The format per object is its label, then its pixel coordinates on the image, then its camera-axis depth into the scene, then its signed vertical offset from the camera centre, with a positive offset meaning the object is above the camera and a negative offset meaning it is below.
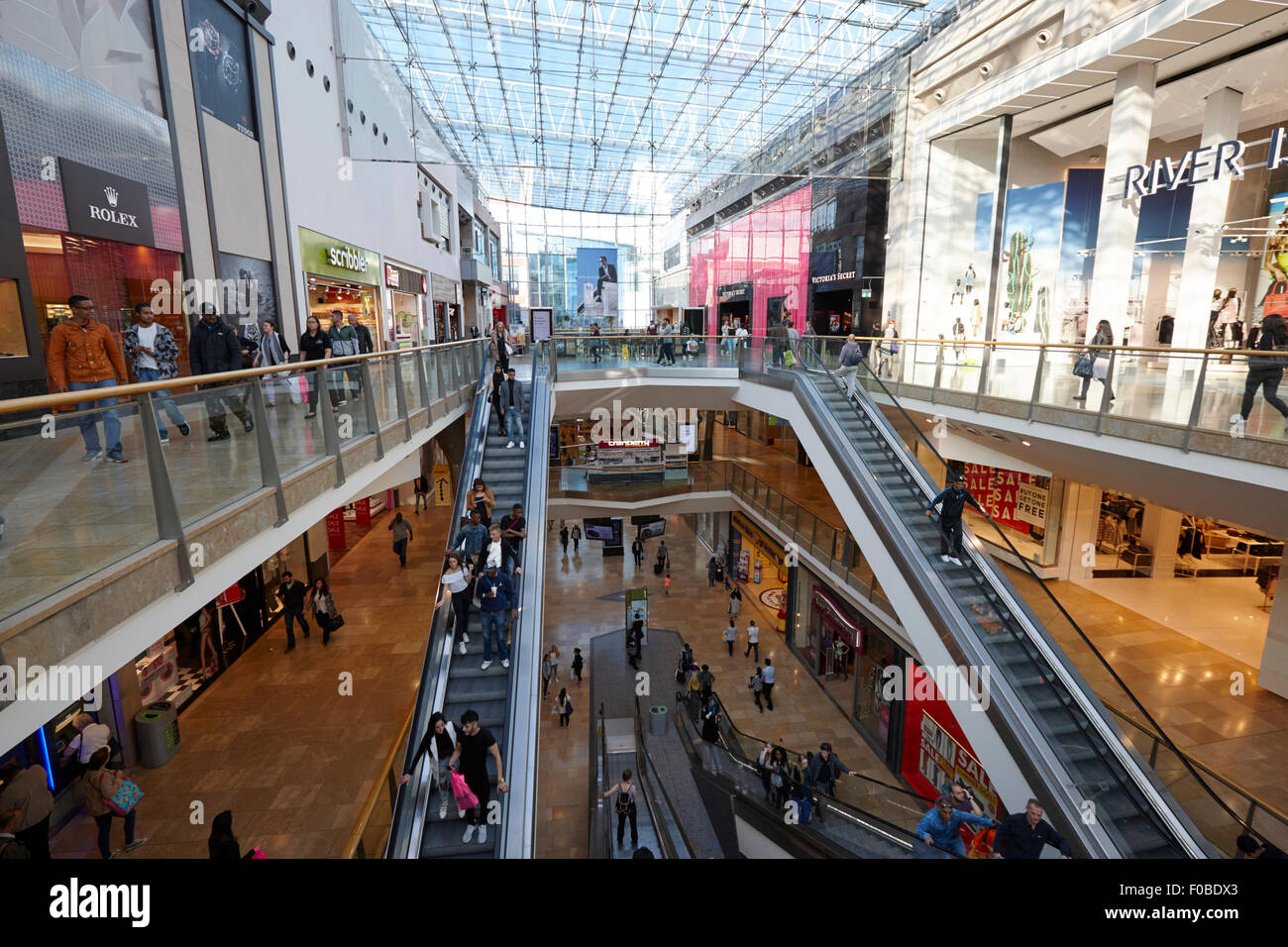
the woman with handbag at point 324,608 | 12.05 -4.95
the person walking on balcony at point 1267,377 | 6.00 -0.28
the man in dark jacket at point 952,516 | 7.23 -1.93
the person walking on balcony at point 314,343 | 7.68 +0.09
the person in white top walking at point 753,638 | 15.77 -7.24
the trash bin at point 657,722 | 13.20 -7.81
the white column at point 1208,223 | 10.45 +2.10
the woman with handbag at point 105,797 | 6.20 -4.39
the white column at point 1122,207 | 10.97 +2.56
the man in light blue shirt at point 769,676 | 13.59 -7.01
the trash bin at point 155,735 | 8.71 -5.32
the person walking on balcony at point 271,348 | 7.46 +0.03
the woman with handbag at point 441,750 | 5.11 -3.29
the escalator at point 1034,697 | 5.27 -3.33
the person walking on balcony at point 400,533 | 15.79 -4.58
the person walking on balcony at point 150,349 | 5.41 +0.02
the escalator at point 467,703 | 5.01 -3.38
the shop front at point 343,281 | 12.30 +1.51
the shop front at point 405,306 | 17.32 +1.33
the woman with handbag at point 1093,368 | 7.94 -0.24
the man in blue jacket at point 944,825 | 5.20 -4.07
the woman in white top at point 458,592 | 6.34 -2.45
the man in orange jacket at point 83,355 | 4.57 -0.03
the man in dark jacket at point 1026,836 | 4.75 -3.70
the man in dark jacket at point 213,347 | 5.95 +0.04
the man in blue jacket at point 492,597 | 6.17 -2.43
